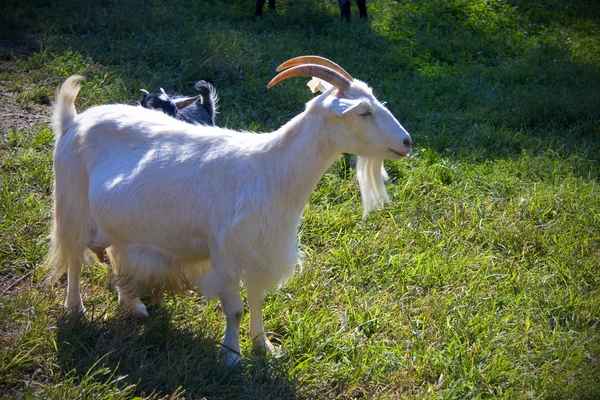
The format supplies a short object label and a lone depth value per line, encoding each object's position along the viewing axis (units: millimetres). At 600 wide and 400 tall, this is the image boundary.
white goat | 3295
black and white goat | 4969
